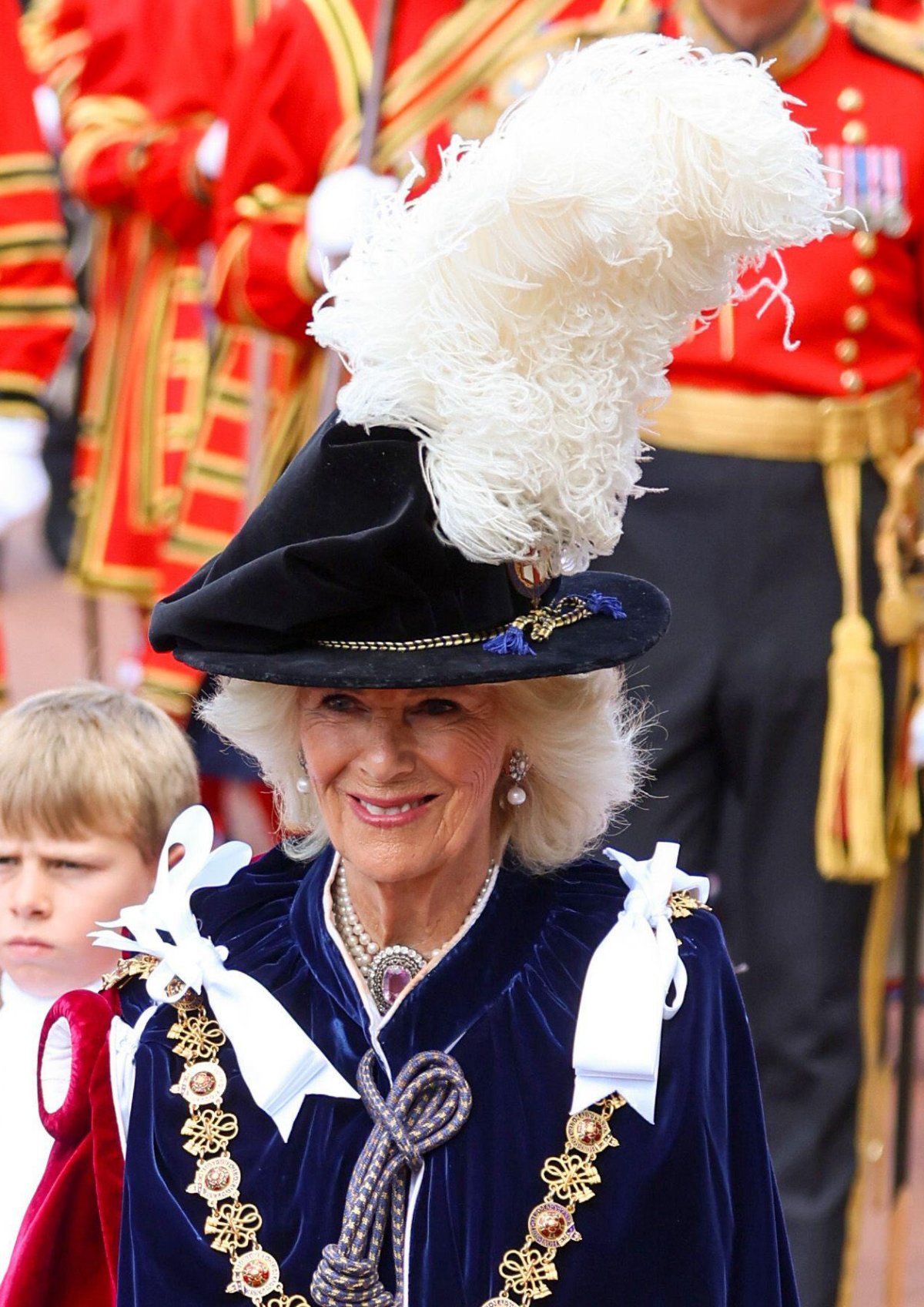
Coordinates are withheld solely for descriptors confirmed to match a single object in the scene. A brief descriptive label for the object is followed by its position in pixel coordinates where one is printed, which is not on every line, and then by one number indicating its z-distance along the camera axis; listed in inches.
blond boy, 231.6
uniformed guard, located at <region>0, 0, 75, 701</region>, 390.3
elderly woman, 183.3
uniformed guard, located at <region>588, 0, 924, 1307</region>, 305.9
